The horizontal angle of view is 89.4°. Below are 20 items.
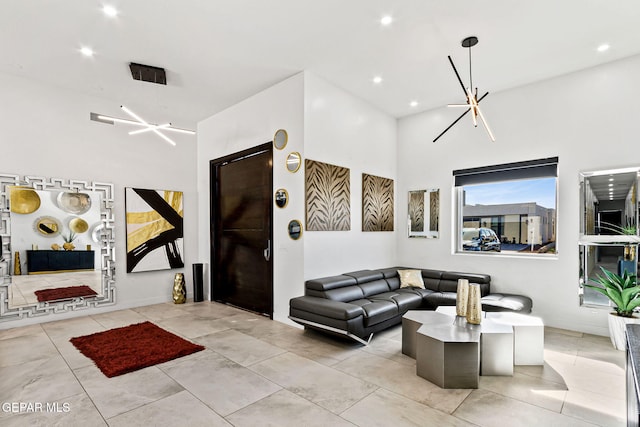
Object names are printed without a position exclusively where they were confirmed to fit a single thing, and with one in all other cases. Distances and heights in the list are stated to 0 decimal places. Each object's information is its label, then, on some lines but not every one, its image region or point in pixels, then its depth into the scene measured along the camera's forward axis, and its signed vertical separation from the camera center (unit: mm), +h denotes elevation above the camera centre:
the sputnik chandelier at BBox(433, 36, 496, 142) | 3451 +1223
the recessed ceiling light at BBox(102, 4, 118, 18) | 3188 +2017
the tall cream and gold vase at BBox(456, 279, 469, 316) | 3357 -913
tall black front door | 5172 -325
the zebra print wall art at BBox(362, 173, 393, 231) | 5578 +126
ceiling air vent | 4331 +1913
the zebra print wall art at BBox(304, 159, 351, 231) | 4609 +207
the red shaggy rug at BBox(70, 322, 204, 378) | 3298 -1567
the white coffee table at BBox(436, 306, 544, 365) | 3262 -1356
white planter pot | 3654 -1386
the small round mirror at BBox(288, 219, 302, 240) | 4583 -261
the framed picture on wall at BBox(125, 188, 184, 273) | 5723 -325
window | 4770 +22
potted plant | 3703 -1081
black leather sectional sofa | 3763 -1215
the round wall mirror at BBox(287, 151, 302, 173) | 4609 +714
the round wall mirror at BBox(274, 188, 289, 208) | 4793 +200
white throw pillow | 5336 -1149
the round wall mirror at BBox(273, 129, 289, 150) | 4797 +1086
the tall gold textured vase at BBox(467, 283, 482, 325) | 3264 -989
